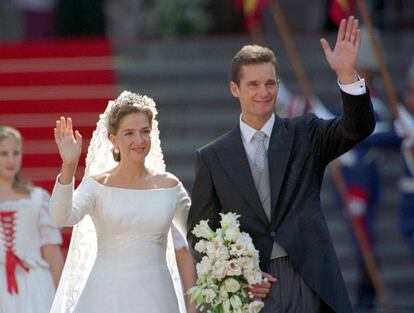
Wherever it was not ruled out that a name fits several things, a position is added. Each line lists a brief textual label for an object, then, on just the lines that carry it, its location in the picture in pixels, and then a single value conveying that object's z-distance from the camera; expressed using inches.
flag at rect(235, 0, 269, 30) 1115.9
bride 620.1
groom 565.9
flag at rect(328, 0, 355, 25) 930.1
